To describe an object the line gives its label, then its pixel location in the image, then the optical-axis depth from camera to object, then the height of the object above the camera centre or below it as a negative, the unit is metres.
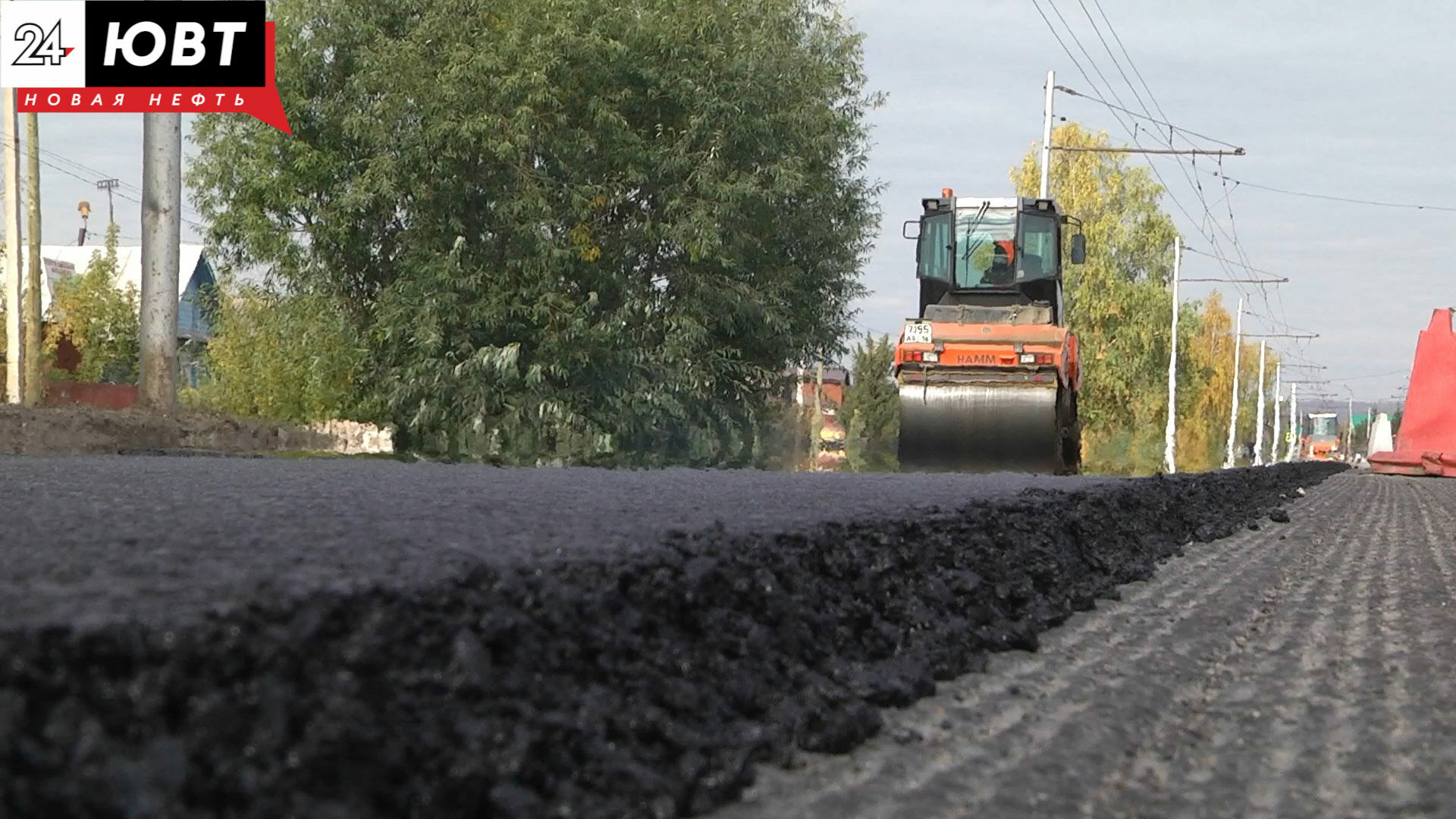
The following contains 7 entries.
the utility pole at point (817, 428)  40.21 -1.07
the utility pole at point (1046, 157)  33.25 +5.38
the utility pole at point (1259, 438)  69.65 -1.72
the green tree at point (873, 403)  61.31 -0.46
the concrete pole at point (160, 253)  15.27 +1.26
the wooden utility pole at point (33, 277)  22.42 +1.50
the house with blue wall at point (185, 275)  58.16 +3.98
